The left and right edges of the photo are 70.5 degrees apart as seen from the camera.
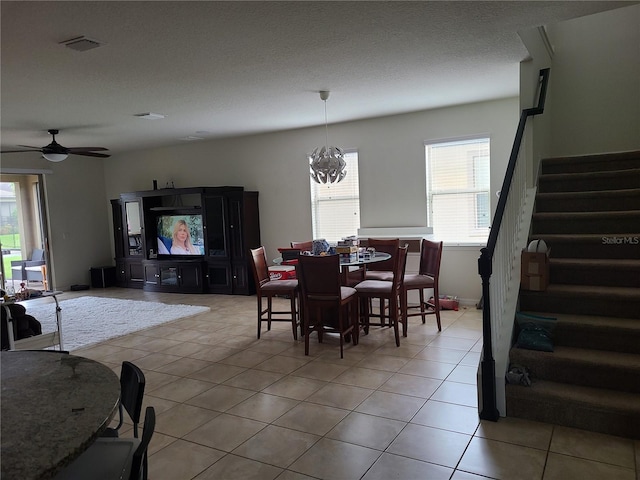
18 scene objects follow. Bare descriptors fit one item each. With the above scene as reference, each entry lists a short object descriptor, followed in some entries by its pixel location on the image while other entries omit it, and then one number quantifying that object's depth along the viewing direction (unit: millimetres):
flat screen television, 7887
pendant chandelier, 5059
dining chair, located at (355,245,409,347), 4367
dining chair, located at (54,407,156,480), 1289
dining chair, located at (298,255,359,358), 4086
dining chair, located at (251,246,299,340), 4781
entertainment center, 7496
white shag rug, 5294
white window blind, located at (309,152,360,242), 6828
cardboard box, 3281
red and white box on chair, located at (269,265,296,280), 6622
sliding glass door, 8570
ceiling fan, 5770
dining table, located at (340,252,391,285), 4348
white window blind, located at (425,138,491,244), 5918
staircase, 2688
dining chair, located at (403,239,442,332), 4789
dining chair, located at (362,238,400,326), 5320
